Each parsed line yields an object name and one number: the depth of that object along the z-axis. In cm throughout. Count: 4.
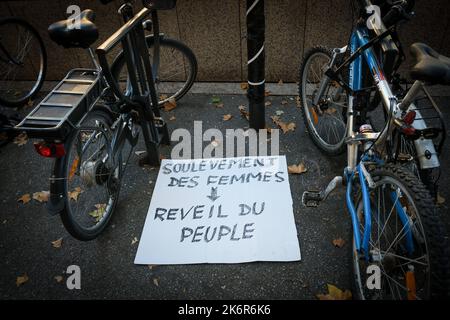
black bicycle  230
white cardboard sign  279
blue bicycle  175
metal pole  317
